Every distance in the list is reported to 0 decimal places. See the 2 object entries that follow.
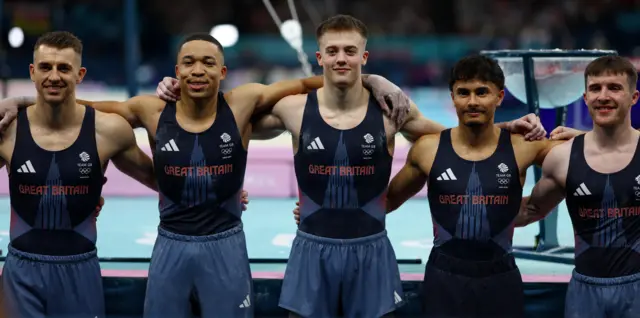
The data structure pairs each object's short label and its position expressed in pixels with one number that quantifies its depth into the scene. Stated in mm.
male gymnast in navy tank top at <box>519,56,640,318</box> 7324
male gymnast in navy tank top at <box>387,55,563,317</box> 7496
